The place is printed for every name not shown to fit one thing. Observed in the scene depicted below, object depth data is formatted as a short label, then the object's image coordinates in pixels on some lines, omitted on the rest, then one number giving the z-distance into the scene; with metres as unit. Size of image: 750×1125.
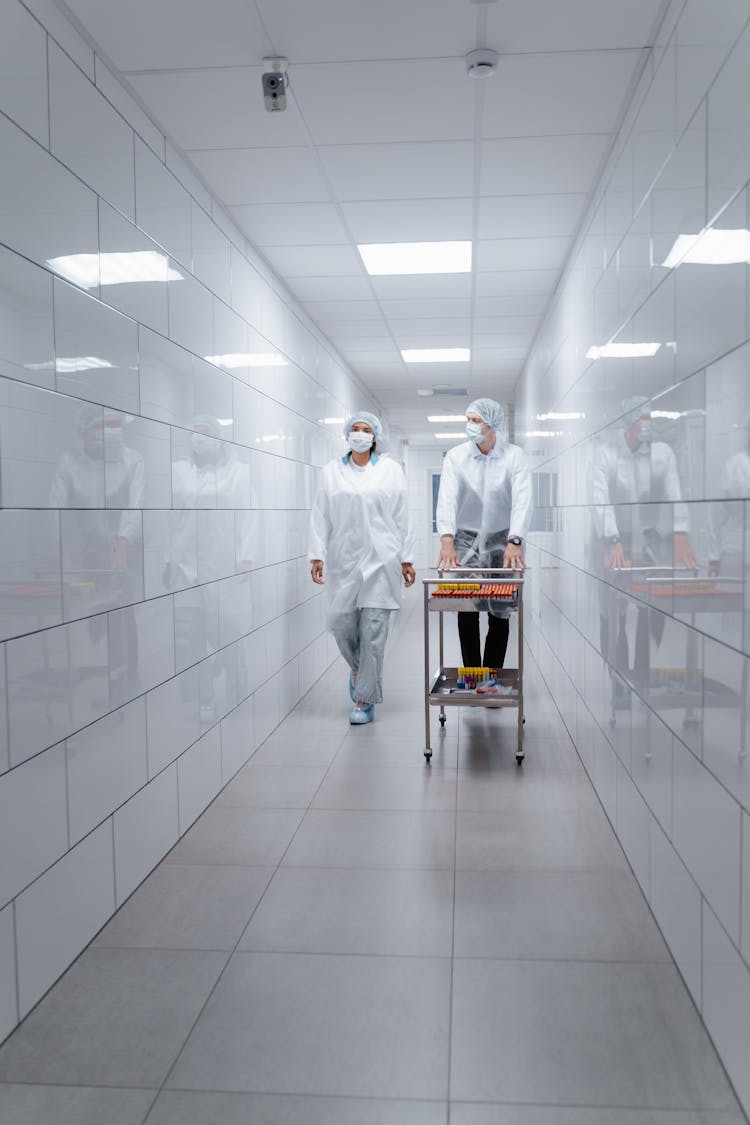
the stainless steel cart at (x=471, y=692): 3.48
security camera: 2.40
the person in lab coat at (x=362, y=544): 4.36
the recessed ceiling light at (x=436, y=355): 6.70
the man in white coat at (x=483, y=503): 4.09
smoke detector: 2.34
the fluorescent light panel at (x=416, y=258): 4.05
